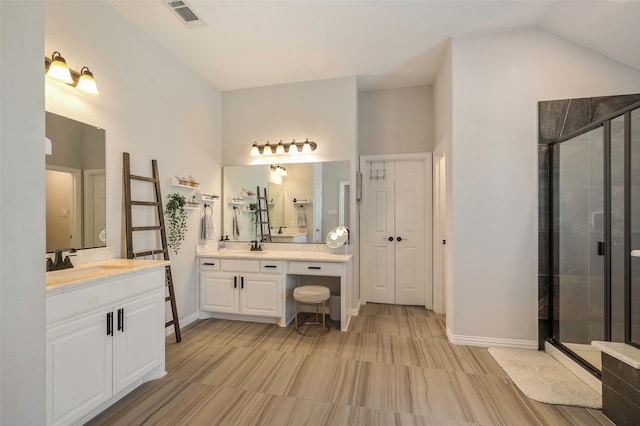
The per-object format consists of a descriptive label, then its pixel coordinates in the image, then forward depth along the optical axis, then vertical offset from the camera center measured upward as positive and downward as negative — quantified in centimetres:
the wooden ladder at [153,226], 246 -13
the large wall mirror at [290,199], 356 +17
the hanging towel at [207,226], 351 -18
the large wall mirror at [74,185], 195 +21
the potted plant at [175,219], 300 -8
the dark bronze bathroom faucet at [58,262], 187 -34
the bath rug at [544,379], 191 -131
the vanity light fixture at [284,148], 360 +86
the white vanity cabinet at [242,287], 317 -89
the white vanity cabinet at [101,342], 148 -82
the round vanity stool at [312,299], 294 -94
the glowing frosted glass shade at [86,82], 205 +98
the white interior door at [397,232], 393 -30
